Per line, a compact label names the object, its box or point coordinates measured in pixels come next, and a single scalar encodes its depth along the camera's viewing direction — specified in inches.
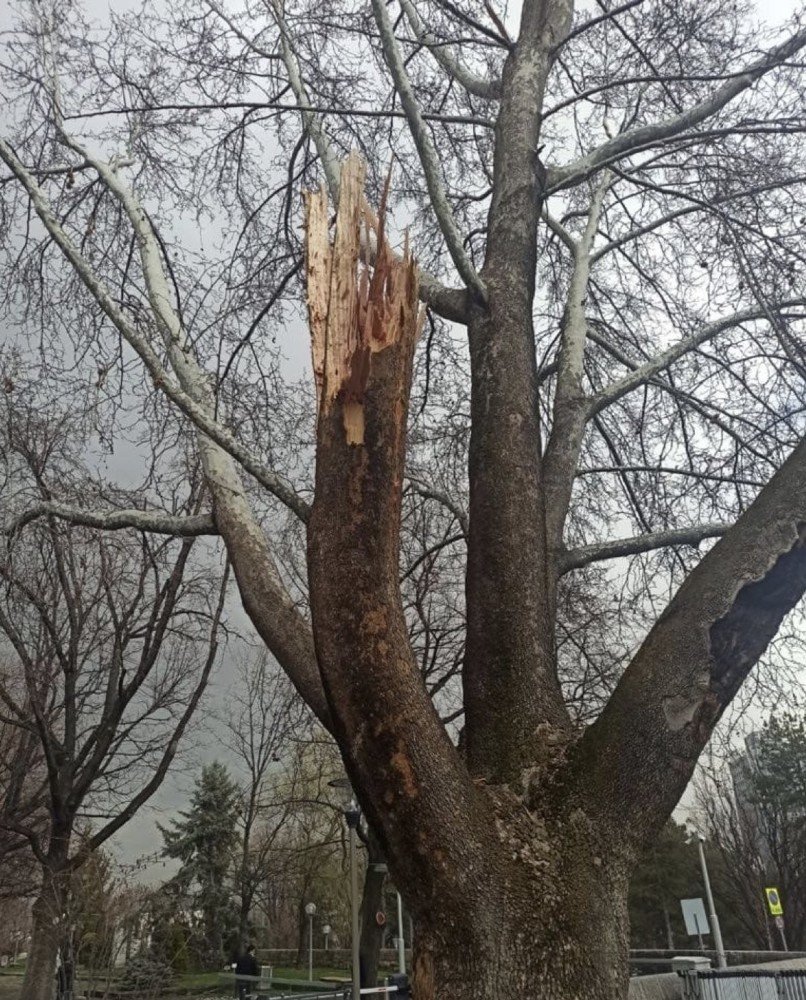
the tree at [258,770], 757.3
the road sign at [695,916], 608.4
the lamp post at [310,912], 1003.0
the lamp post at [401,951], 673.0
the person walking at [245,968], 573.0
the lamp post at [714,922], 622.2
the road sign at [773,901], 749.3
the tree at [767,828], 949.8
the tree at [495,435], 84.2
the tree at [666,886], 1219.2
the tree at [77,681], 411.2
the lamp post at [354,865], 366.9
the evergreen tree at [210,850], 1353.3
